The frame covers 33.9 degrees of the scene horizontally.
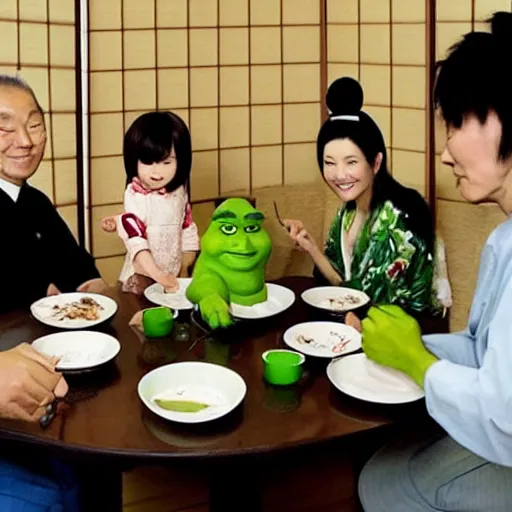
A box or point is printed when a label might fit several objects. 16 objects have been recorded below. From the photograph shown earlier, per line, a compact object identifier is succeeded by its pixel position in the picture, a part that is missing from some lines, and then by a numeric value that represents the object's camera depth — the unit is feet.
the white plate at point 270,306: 6.47
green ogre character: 6.29
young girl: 7.27
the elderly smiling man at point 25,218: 7.11
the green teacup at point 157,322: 6.12
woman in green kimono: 7.40
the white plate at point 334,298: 6.85
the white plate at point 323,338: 5.84
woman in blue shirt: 4.53
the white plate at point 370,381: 5.10
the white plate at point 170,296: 6.75
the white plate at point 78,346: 5.75
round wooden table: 4.58
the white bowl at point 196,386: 5.06
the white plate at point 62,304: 6.30
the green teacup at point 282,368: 5.28
